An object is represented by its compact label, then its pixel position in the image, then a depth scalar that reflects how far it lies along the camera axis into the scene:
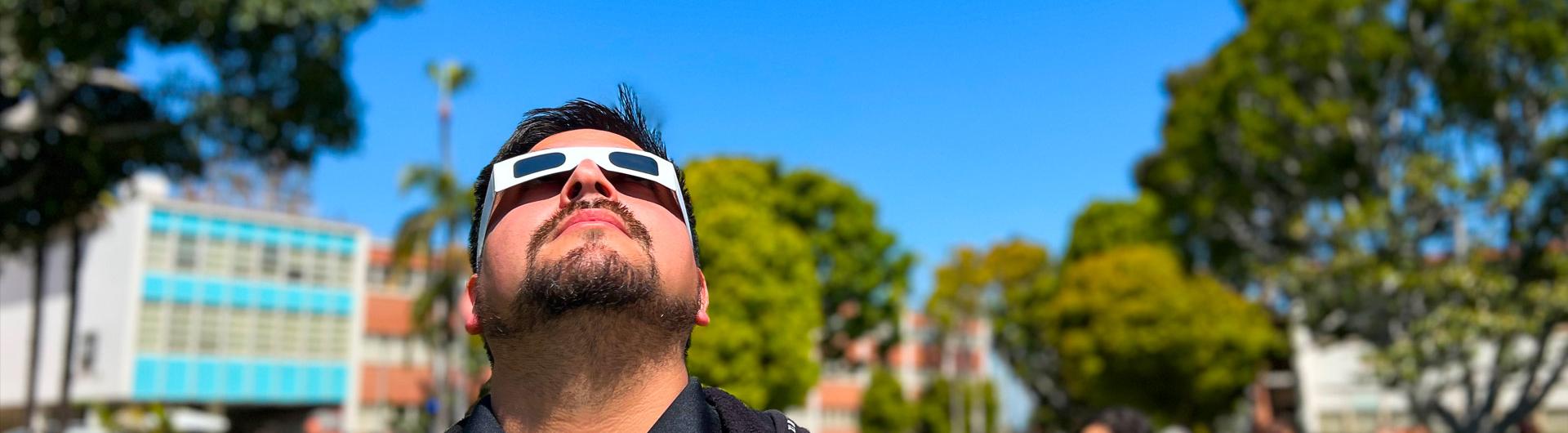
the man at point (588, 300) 1.54
